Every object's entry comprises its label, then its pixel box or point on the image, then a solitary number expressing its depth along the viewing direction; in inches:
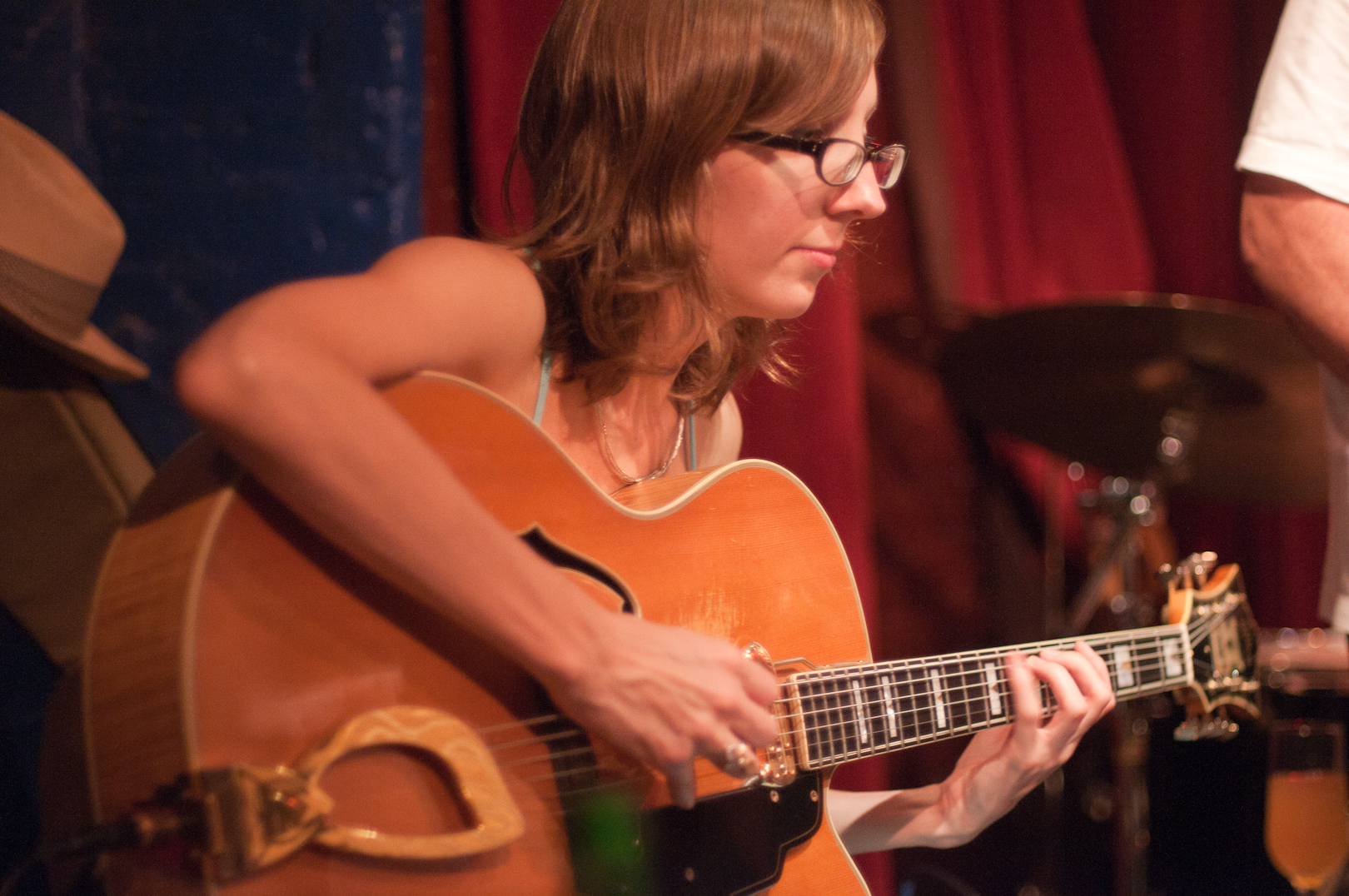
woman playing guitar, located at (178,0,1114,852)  107.5
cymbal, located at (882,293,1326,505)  138.1
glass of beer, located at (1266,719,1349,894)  126.3
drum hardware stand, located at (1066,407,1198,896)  144.1
